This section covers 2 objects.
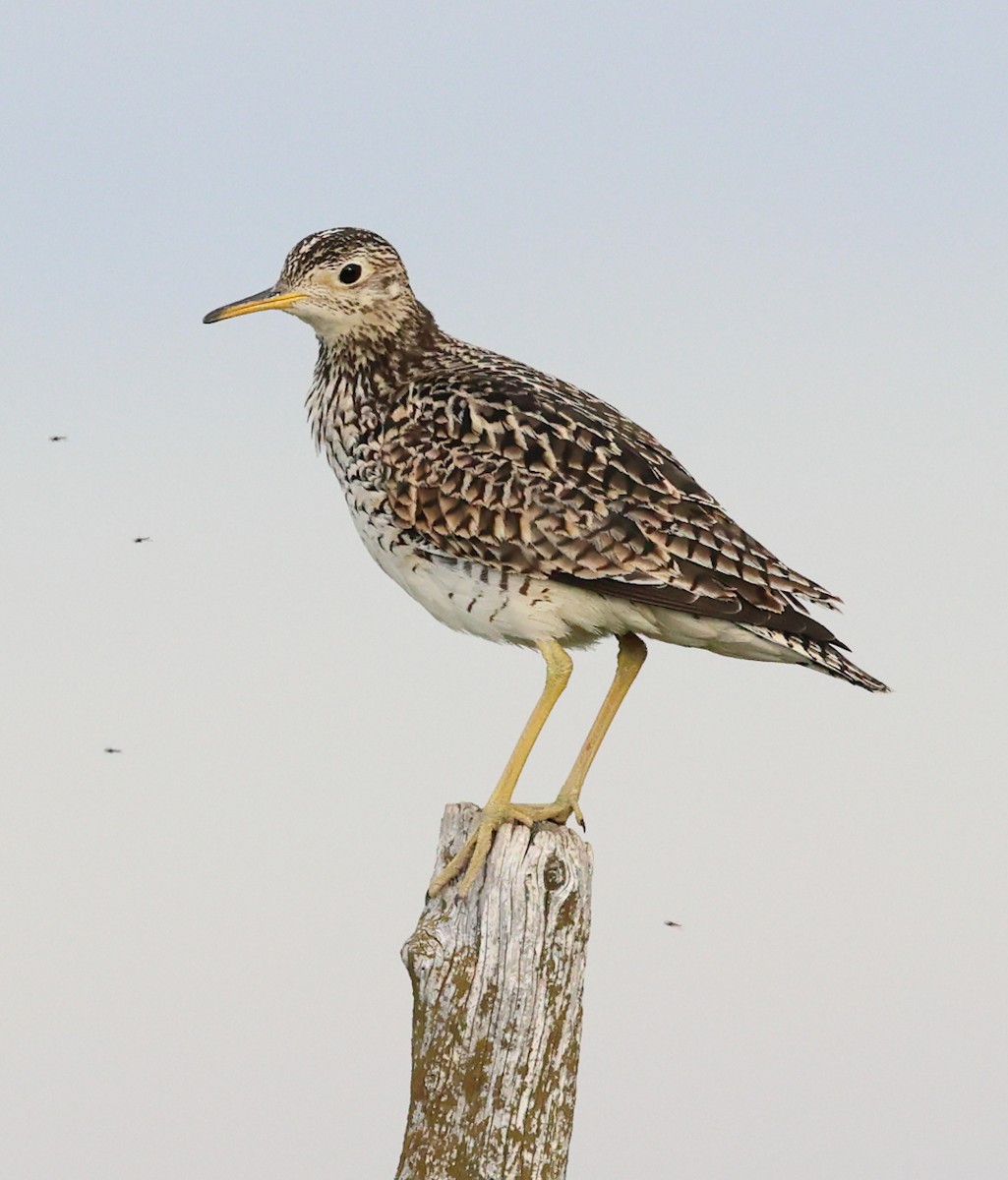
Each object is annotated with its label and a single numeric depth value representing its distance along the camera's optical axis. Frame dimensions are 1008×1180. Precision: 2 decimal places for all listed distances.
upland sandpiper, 11.04
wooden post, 10.42
